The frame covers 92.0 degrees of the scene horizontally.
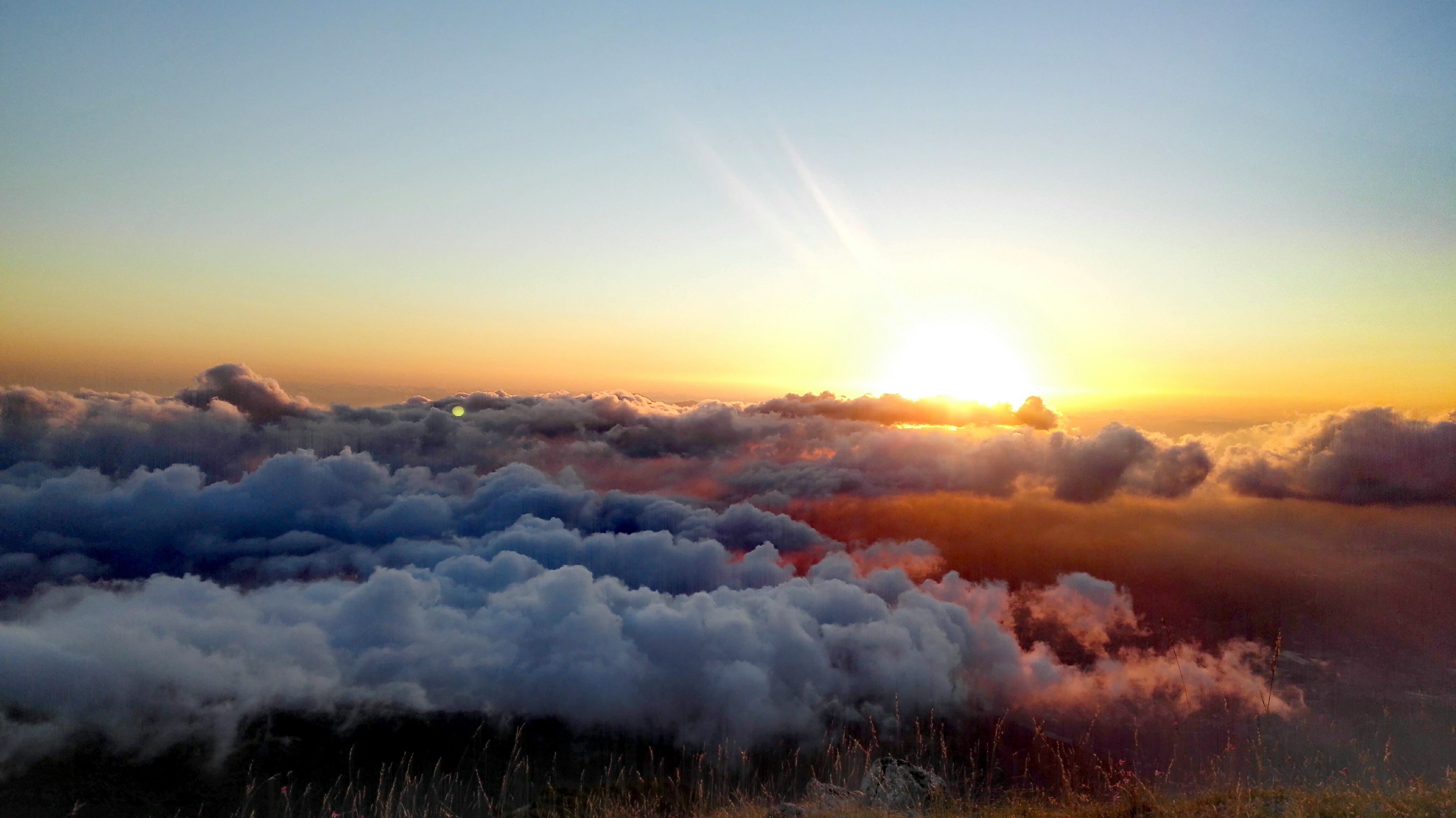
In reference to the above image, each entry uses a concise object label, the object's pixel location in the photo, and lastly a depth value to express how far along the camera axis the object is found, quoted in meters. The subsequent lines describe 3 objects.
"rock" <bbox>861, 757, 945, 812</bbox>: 25.92
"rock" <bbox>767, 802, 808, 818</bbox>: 23.80
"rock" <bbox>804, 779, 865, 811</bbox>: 25.16
